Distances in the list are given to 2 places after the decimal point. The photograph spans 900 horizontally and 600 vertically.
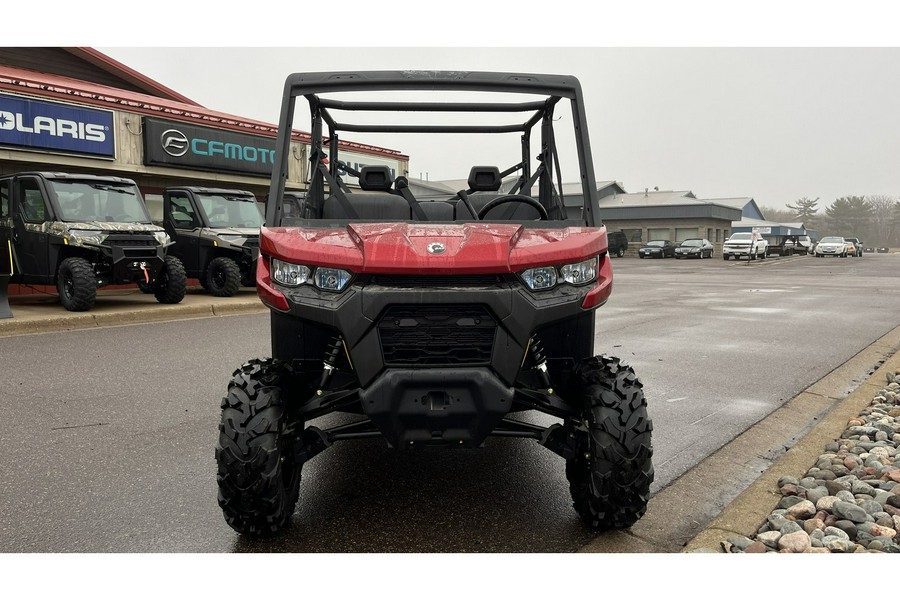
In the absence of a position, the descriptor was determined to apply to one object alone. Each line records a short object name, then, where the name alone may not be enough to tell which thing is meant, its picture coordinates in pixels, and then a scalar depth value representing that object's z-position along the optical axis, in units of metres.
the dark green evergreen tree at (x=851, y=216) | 113.94
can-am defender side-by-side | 2.63
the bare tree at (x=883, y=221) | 114.89
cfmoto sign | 15.55
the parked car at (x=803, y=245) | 53.92
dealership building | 13.38
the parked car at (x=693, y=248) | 45.72
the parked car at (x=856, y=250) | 54.03
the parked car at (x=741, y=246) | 40.62
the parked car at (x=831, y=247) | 48.53
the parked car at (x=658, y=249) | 47.03
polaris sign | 12.97
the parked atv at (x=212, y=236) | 13.30
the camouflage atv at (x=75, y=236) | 10.41
